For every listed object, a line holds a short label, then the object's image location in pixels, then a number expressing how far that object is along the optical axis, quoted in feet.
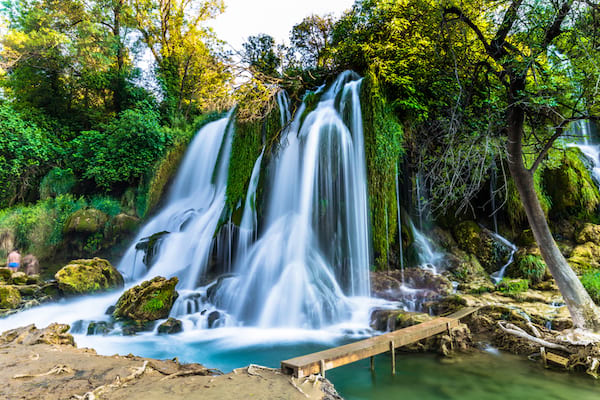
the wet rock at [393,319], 17.94
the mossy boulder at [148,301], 22.27
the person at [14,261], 33.17
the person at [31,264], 33.94
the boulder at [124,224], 38.40
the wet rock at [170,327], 20.65
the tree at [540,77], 14.03
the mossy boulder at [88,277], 25.81
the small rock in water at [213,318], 22.36
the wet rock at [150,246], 32.68
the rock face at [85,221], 36.52
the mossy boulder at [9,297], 23.50
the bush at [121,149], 41.98
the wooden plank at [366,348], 10.93
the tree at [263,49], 52.16
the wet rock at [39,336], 14.67
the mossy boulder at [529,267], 25.13
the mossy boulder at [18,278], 27.76
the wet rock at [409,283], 24.43
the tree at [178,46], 53.42
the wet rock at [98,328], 20.18
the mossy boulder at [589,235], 28.87
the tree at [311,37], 49.83
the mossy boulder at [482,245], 30.37
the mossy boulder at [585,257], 25.23
